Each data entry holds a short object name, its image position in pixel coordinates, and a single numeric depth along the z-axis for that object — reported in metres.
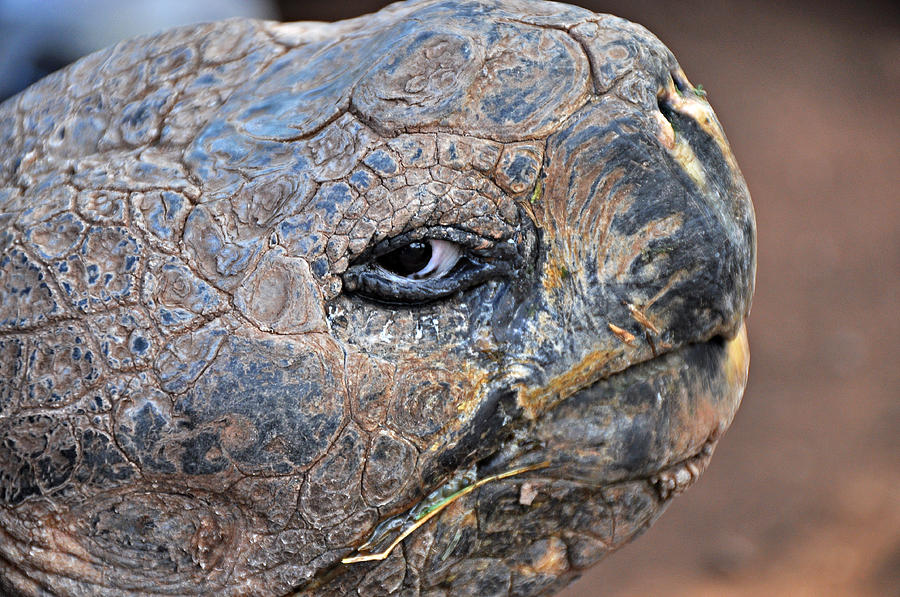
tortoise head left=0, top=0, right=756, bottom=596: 1.44
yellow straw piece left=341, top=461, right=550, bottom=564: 1.45
